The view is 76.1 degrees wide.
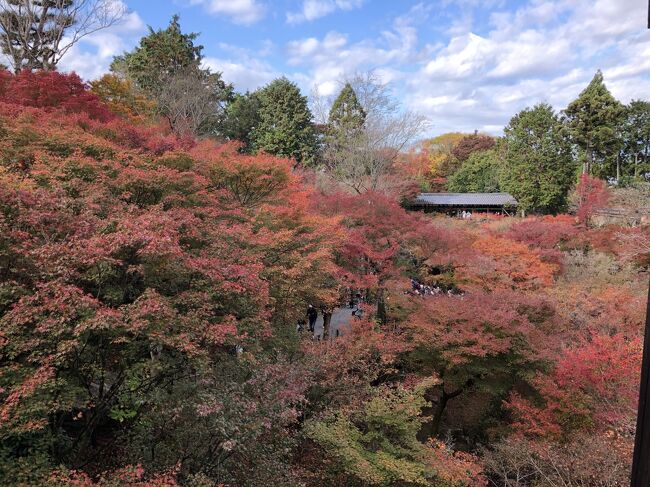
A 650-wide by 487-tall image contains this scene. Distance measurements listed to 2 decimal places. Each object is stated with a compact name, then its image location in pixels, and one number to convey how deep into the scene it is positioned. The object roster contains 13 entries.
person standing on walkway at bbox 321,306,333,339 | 15.81
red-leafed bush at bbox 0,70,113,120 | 12.35
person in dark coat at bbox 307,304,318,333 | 17.31
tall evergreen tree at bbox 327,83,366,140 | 29.50
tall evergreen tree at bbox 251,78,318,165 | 32.75
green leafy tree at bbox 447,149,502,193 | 41.34
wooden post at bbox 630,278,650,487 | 1.07
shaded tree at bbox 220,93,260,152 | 34.12
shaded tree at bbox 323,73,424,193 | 25.98
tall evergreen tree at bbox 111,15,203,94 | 29.72
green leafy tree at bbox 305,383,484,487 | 7.56
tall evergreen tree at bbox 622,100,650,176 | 32.78
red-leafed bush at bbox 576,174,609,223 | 25.59
